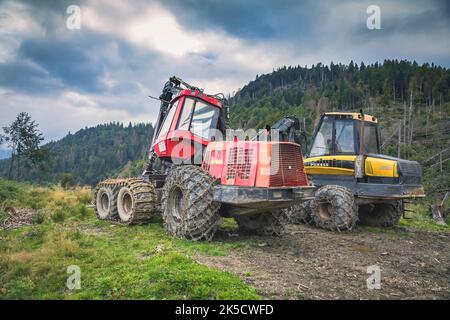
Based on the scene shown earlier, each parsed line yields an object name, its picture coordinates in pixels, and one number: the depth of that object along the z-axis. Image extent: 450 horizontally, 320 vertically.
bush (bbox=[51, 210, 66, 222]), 10.14
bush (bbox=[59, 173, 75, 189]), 23.56
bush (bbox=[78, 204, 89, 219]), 11.32
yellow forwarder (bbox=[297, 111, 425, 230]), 9.20
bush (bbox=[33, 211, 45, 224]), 9.83
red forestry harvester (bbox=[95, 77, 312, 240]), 6.58
